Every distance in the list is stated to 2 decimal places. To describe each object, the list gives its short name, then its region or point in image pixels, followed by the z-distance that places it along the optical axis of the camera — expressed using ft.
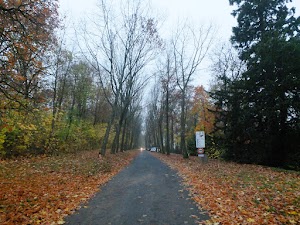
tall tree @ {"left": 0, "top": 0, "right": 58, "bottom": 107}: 20.92
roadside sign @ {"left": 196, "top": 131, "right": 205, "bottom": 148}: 55.52
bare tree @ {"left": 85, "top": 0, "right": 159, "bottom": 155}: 63.31
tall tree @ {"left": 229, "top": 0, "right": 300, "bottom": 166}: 45.14
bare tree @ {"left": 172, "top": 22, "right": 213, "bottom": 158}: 73.00
